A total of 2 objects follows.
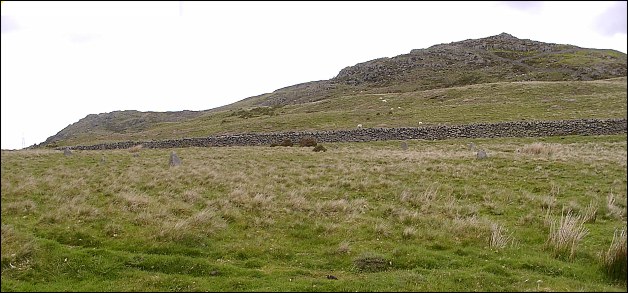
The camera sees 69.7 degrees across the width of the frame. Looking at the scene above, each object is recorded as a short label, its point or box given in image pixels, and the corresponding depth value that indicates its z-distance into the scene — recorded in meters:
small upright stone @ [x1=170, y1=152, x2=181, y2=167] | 32.75
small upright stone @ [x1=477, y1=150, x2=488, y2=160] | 31.15
